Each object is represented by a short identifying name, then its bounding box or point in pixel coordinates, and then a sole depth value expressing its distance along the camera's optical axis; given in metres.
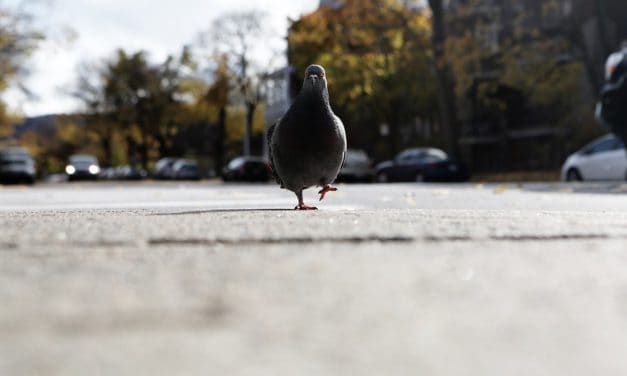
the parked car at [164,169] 61.05
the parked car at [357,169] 31.55
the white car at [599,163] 21.20
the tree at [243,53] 55.84
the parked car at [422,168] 29.47
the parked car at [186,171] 56.31
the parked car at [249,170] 40.88
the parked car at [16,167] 39.47
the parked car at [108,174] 80.06
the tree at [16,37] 36.97
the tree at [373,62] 33.84
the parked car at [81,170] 56.94
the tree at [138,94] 69.56
